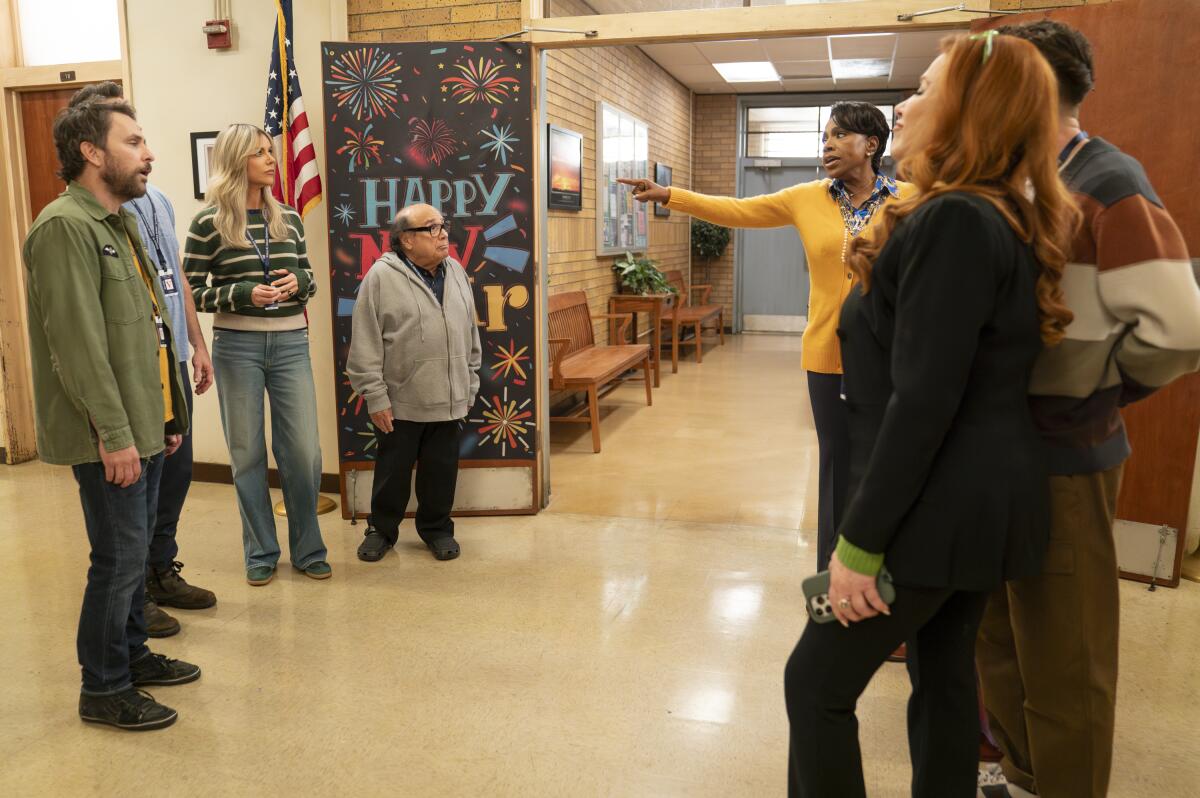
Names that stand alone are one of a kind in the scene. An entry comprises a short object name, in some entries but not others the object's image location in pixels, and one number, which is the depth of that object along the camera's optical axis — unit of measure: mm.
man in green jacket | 2338
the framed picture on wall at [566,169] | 6488
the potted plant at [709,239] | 12070
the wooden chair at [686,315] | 9250
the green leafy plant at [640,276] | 8625
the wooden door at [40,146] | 5438
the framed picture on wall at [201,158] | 4766
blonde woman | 3410
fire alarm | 4609
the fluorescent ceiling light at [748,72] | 10406
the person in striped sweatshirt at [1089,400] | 1499
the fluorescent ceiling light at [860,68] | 10156
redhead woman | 1376
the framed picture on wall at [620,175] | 7898
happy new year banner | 4160
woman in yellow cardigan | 2871
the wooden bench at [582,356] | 5879
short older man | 3732
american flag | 4164
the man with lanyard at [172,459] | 3195
